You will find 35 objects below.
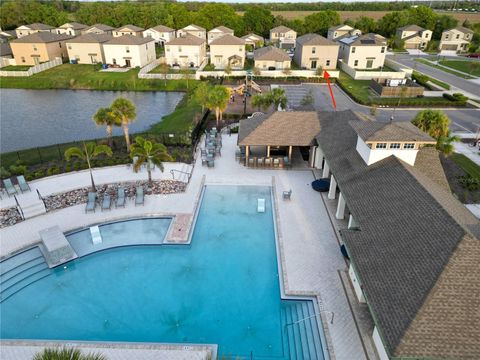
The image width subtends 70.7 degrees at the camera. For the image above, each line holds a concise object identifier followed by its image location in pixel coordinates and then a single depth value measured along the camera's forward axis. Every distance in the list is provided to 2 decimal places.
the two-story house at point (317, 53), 67.12
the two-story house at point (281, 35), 97.56
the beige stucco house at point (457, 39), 92.88
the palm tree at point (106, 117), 31.27
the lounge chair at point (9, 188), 25.95
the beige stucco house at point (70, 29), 95.50
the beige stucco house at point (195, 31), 89.94
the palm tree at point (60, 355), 8.57
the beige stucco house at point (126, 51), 69.62
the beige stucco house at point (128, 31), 88.69
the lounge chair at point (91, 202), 24.22
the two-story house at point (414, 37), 97.81
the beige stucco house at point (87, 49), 72.81
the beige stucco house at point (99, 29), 89.50
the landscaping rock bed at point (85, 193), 23.83
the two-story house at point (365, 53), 67.56
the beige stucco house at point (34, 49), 69.62
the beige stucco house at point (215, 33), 87.88
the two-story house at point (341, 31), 92.09
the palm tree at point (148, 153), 25.92
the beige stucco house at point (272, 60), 64.31
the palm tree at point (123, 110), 30.81
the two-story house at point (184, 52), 69.12
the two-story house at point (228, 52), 68.31
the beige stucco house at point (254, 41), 90.75
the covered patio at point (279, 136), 29.42
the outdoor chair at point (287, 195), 25.72
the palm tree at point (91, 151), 26.14
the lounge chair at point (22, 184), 26.30
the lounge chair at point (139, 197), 25.16
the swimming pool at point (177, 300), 15.82
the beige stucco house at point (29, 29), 91.69
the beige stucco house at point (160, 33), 92.75
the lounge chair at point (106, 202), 24.47
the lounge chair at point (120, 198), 24.88
